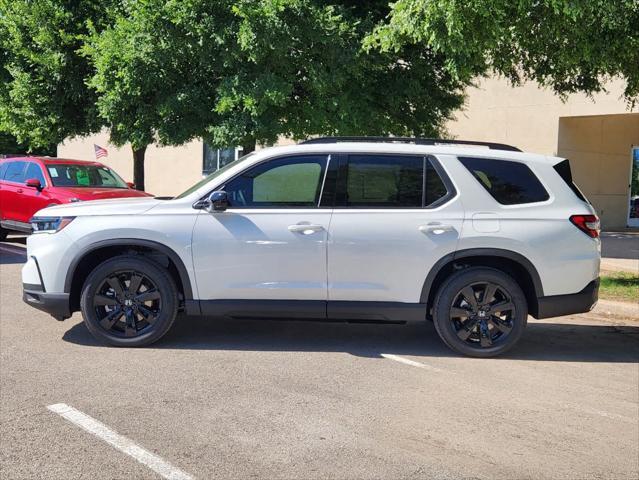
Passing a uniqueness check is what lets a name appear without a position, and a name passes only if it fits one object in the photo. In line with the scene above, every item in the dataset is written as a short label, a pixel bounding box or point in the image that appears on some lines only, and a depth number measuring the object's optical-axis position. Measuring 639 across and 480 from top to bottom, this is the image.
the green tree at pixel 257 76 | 11.44
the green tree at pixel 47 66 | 14.82
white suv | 5.81
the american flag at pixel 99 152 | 25.47
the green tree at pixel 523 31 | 7.29
